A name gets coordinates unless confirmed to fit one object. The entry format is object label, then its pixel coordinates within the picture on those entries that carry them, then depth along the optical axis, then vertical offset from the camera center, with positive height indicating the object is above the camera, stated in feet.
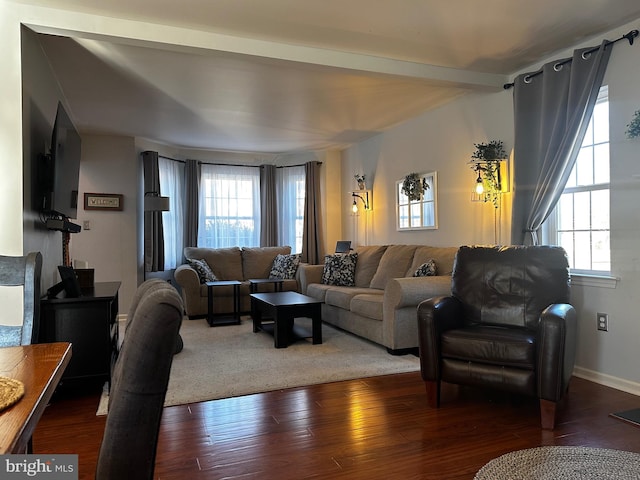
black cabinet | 9.48 -1.95
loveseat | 18.85 -1.62
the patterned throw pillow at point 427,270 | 13.81 -1.09
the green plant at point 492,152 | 12.98 +2.39
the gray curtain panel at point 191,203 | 22.08 +1.65
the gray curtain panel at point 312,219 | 22.79 +0.85
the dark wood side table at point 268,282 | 18.44 -2.01
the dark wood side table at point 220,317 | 17.62 -2.83
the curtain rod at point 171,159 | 21.34 +3.80
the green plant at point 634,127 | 9.50 +2.25
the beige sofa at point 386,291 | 12.69 -1.93
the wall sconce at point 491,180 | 13.07 +1.58
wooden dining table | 2.60 -1.12
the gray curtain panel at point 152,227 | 20.06 +0.47
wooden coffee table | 13.67 -2.40
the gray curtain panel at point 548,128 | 10.57 +2.65
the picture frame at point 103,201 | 18.90 +1.56
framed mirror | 16.21 +1.02
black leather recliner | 7.97 -1.90
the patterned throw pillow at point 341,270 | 17.94 -1.39
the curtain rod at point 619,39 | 9.64 +4.26
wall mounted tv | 9.86 +1.50
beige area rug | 10.22 -3.40
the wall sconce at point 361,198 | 20.68 +1.74
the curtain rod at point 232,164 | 22.97 +3.75
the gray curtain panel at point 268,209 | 23.68 +1.44
